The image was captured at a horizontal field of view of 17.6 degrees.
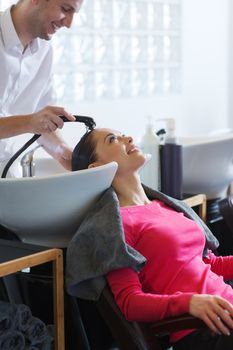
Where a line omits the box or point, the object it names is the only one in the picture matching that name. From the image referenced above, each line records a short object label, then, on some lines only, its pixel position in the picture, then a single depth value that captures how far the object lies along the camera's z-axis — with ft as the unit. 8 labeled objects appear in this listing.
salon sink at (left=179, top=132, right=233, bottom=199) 10.41
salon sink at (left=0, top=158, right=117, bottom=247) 7.37
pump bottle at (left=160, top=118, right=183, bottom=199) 9.78
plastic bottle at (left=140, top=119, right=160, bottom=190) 9.84
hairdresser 8.06
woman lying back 7.01
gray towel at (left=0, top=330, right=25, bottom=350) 7.59
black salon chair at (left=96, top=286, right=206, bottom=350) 7.08
